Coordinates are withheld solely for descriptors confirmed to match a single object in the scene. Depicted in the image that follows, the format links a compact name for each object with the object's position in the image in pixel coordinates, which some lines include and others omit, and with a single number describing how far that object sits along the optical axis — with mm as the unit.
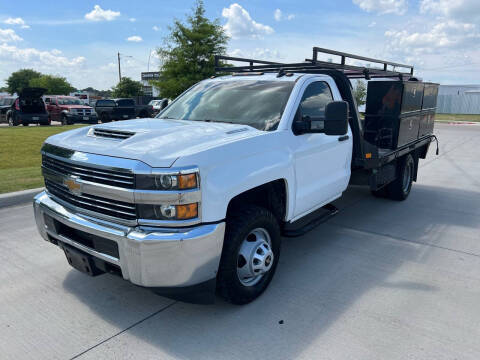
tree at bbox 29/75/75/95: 86500
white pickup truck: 2658
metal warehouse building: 44344
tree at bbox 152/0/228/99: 21984
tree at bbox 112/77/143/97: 56281
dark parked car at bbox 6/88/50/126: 20469
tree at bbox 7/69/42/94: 91750
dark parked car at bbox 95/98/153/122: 24656
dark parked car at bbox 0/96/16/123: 23344
